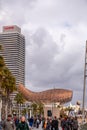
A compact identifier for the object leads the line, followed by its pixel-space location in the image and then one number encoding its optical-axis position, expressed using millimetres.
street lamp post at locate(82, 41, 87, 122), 27975
